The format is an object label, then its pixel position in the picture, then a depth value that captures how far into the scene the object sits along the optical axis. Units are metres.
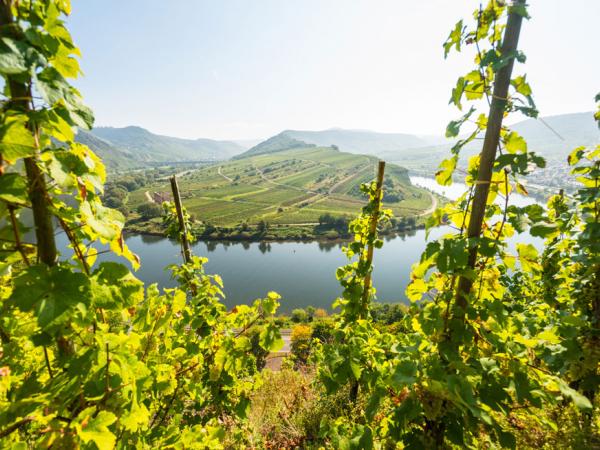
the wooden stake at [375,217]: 4.82
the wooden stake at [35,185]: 1.01
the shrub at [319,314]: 41.43
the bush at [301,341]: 25.46
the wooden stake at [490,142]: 1.66
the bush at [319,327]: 29.72
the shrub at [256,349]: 26.75
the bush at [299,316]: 41.66
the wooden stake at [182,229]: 4.43
